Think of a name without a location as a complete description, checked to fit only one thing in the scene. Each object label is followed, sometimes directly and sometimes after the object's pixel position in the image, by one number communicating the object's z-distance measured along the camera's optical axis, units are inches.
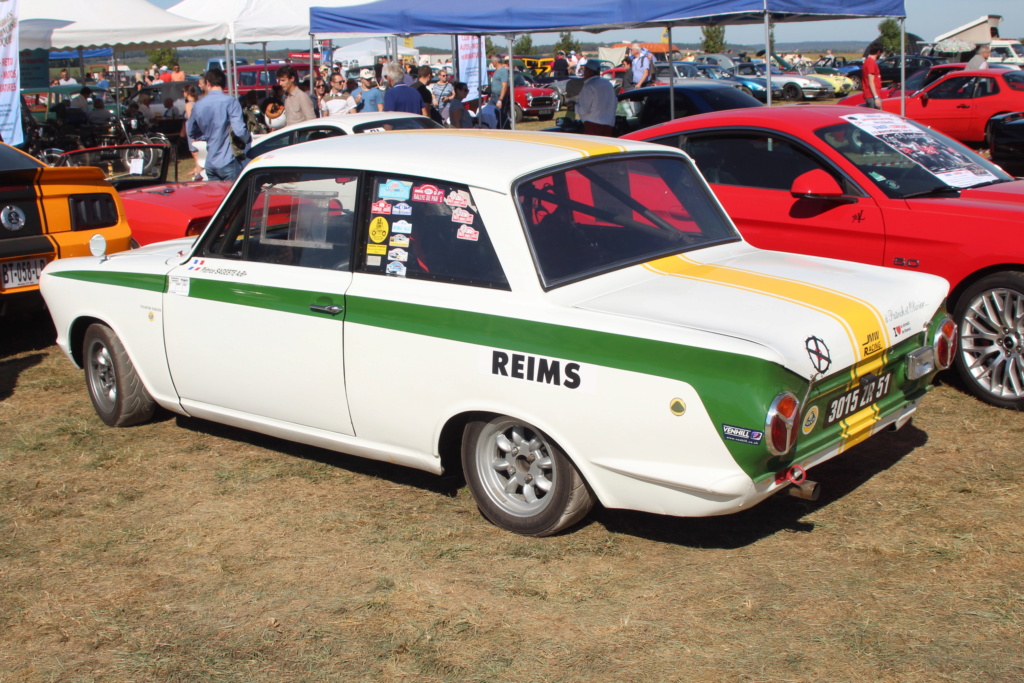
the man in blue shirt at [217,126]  413.7
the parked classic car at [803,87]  1354.6
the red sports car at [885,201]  212.7
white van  1358.3
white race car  136.5
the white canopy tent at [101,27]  608.7
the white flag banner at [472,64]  743.1
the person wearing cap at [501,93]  762.8
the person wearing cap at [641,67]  797.2
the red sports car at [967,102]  681.0
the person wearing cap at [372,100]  618.5
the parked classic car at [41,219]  268.1
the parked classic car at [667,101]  492.1
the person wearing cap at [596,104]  475.2
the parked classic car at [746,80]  1256.2
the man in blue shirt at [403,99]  516.7
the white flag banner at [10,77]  395.2
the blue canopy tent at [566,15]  430.9
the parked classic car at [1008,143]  516.1
